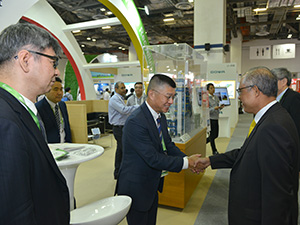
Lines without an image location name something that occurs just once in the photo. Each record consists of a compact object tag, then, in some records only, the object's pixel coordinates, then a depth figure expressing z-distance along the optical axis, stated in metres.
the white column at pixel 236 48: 16.42
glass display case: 3.31
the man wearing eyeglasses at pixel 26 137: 0.71
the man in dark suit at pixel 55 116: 2.54
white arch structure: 3.55
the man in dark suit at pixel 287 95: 2.98
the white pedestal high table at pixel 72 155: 1.54
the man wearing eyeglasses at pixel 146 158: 1.72
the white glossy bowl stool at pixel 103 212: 1.35
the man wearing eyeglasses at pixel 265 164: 1.27
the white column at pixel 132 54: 19.75
